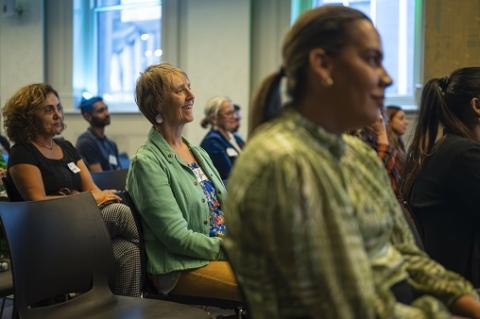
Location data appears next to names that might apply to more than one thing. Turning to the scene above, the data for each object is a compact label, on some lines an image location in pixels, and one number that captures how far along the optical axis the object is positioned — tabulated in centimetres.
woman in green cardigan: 206
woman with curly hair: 278
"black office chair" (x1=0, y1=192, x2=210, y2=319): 184
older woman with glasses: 461
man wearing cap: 491
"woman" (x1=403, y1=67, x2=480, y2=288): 189
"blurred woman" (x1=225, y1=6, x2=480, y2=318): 98
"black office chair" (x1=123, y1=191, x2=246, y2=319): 206
